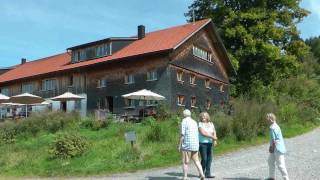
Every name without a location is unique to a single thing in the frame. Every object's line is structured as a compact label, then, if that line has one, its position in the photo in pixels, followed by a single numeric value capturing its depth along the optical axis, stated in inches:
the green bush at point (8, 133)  713.1
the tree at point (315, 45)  2526.7
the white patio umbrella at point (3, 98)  1076.6
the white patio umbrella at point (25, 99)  1035.9
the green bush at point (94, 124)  743.5
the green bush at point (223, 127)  609.5
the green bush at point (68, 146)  546.8
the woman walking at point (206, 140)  385.6
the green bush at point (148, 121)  669.5
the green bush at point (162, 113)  766.4
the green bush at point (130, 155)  506.4
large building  1004.4
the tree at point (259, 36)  1185.7
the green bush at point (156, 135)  581.4
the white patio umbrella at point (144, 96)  879.7
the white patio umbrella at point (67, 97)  1015.9
